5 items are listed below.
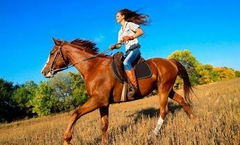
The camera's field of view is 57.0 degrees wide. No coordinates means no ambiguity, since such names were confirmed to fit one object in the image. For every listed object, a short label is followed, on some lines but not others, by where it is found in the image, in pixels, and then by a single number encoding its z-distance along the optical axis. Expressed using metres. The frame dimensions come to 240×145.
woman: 5.92
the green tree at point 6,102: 47.59
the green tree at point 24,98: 52.28
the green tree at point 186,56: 76.03
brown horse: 5.43
